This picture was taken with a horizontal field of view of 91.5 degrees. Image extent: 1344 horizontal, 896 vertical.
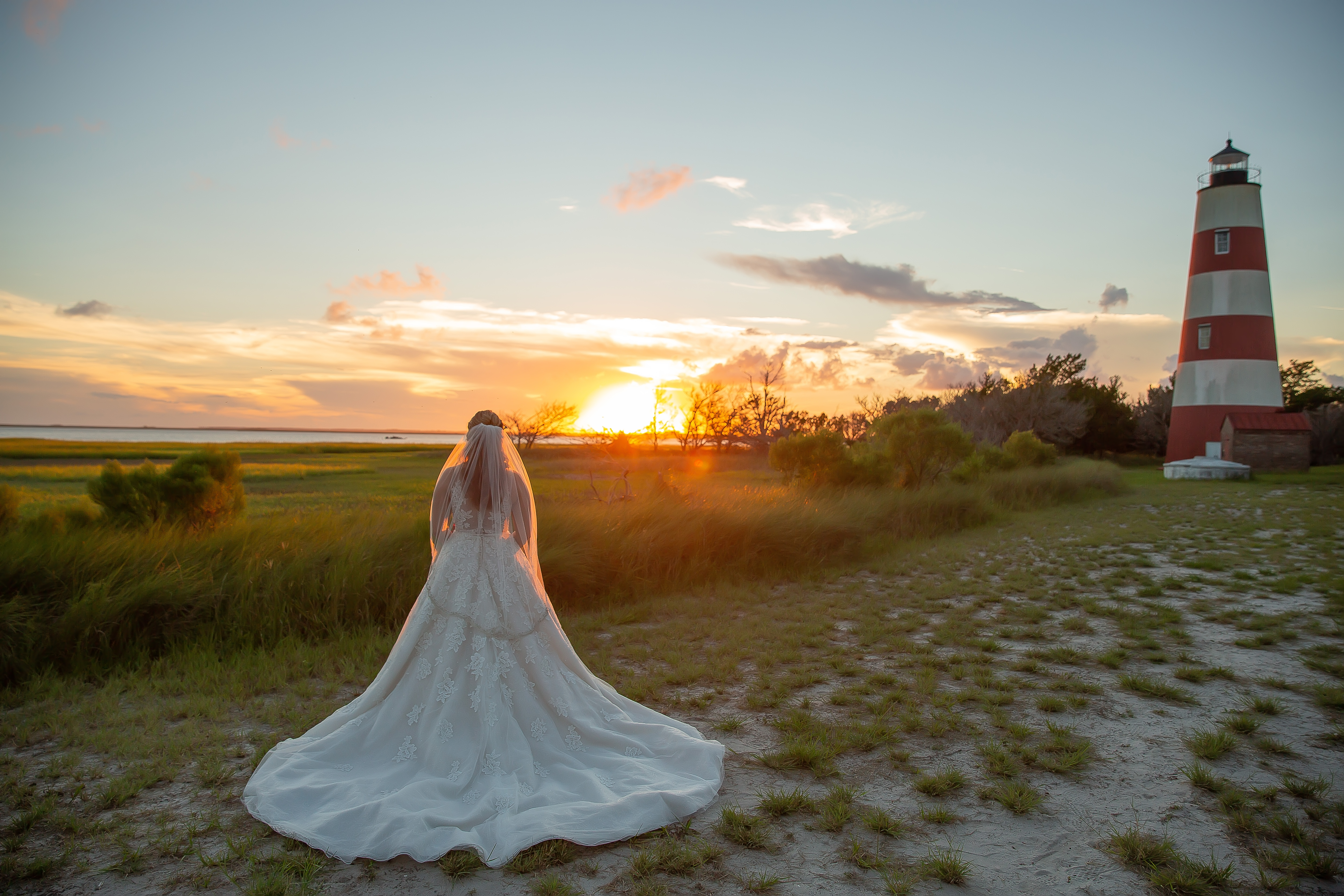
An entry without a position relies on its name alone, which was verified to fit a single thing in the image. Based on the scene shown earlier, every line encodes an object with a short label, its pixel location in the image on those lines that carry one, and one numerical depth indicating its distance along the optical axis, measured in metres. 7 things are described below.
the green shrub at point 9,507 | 7.22
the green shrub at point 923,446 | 18.66
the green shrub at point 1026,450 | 25.17
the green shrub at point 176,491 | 8.38
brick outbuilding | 27.50
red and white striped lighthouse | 26.81
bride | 3.21
